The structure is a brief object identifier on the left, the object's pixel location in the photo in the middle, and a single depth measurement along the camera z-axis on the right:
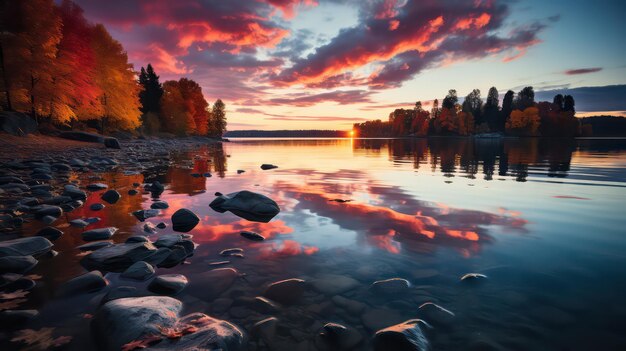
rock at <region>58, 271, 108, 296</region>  3.11
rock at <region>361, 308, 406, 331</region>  2.62
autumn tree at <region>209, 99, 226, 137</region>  86.88
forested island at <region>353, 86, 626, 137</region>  94.31
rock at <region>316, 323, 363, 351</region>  2.36
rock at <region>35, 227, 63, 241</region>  4.65
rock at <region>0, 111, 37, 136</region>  17.41
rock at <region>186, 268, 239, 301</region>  3.15
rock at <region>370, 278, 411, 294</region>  3.22
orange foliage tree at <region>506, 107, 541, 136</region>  90.81
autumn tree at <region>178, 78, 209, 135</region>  62.24
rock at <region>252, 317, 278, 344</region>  2.46
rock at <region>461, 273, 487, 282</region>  3.43
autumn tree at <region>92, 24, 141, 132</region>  28.94
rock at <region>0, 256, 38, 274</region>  3.44
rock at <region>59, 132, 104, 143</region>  24.97
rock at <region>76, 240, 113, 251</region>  4.27
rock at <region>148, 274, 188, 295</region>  3.17
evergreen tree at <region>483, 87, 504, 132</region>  101.25
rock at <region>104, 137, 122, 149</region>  25.06
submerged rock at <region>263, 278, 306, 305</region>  3.07
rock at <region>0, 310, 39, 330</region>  2.49
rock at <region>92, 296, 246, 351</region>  2.19
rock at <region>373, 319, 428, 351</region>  2.26
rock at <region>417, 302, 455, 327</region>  2.65
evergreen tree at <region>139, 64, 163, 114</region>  54.91
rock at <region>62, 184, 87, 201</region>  7.26
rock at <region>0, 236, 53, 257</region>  3.74
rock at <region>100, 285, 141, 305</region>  2.98
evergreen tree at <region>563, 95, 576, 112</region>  99.00
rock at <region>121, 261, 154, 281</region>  3.49
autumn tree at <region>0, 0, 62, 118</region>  18.55
